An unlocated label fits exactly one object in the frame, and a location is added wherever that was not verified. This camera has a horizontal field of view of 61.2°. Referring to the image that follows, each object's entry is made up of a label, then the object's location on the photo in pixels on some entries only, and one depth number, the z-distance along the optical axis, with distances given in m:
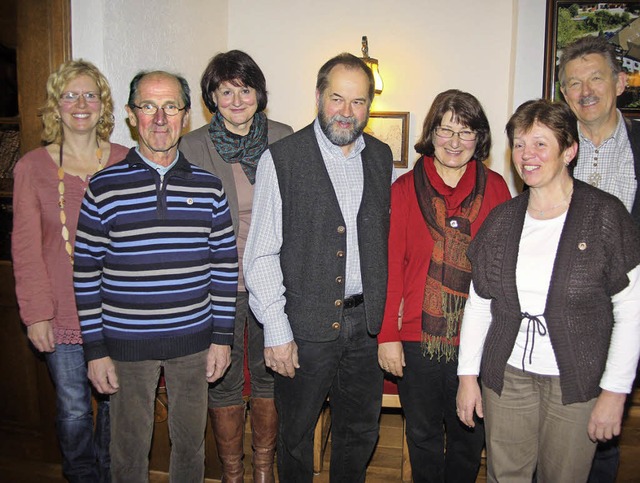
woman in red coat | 1.84
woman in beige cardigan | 2.13
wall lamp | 3.62
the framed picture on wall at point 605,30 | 3.29
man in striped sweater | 1.72
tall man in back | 1.97
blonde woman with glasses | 1.94
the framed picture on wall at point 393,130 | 3.95
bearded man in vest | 1.80
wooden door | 2.37
